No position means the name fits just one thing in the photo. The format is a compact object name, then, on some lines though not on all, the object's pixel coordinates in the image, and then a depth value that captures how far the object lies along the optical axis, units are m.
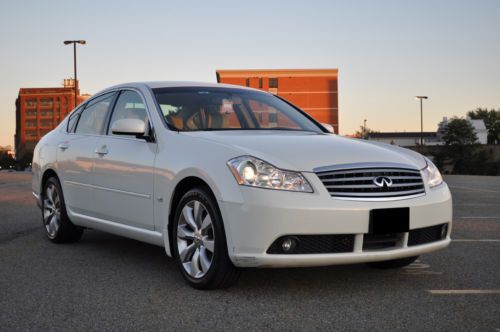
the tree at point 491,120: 157.38
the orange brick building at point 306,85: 93.75
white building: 144.19
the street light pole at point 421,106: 69.12
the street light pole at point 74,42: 44.78
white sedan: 4.36
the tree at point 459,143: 85.81
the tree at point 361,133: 114.06
